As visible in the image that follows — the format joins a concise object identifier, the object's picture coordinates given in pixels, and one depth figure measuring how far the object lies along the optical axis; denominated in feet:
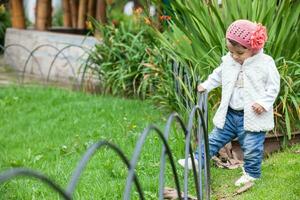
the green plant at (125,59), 26.42
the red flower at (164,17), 21.08
